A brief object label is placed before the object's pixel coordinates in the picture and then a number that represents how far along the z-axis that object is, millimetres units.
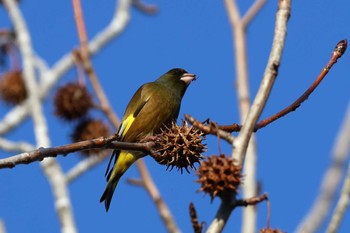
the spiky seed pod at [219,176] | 5789
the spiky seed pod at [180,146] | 7598
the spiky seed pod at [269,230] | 6146
